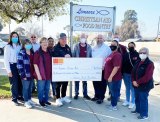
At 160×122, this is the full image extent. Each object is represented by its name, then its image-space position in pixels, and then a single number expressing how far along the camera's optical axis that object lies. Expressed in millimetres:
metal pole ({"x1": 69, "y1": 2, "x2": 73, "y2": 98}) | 4198
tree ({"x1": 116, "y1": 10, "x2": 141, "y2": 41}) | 50576
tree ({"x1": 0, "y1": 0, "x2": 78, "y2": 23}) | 5428
